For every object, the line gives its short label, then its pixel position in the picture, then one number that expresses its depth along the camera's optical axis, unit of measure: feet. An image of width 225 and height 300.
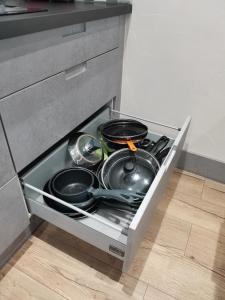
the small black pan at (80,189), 2.29
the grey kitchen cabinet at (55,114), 2.00
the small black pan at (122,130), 3.20
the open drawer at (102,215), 2.00
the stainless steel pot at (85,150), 3.07
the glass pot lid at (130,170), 2.79
